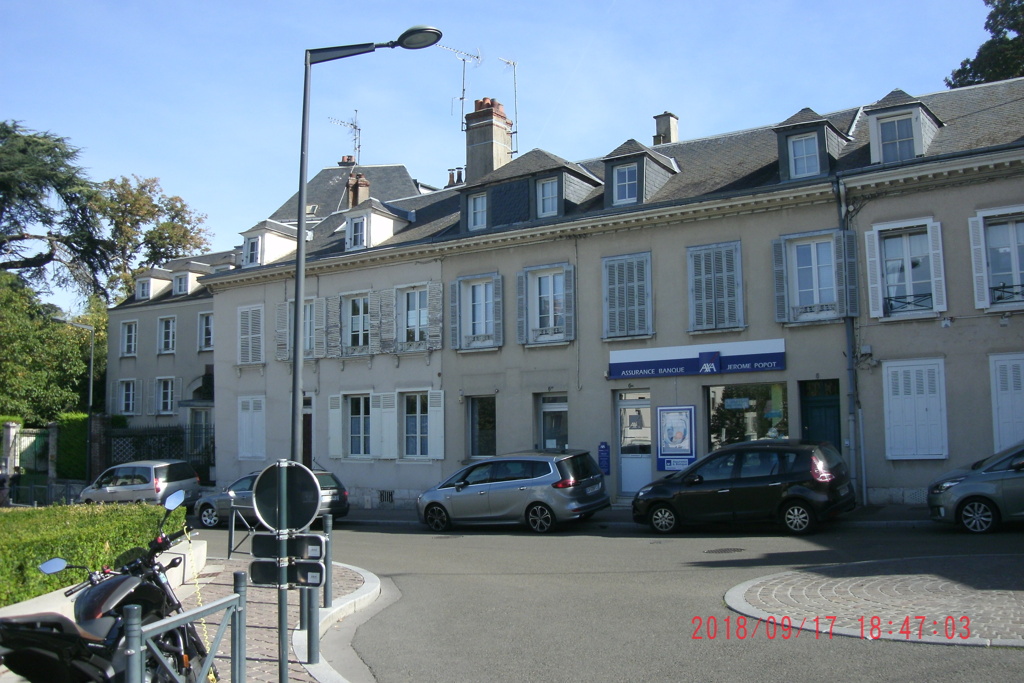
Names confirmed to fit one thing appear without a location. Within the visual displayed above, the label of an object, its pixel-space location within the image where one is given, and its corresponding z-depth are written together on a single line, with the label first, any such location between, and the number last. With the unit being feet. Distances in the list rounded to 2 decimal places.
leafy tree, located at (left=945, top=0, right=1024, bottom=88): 92.79
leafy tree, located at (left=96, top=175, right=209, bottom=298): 137.90
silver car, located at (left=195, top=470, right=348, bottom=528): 64.13
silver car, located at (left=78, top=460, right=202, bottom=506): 75.56
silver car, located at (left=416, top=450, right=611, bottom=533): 53.78
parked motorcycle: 16.03
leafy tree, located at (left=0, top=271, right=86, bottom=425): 100.12
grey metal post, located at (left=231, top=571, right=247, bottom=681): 17.57
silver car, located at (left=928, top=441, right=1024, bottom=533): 41.52
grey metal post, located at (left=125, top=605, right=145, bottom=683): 13.75
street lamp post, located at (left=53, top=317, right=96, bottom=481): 105.91
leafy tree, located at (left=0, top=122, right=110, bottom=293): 95.40
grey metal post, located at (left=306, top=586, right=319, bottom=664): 23.94
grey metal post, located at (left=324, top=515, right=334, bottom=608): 31.04
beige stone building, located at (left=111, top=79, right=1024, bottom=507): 54.90
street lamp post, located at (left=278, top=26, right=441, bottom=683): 32.60
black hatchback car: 46.11
